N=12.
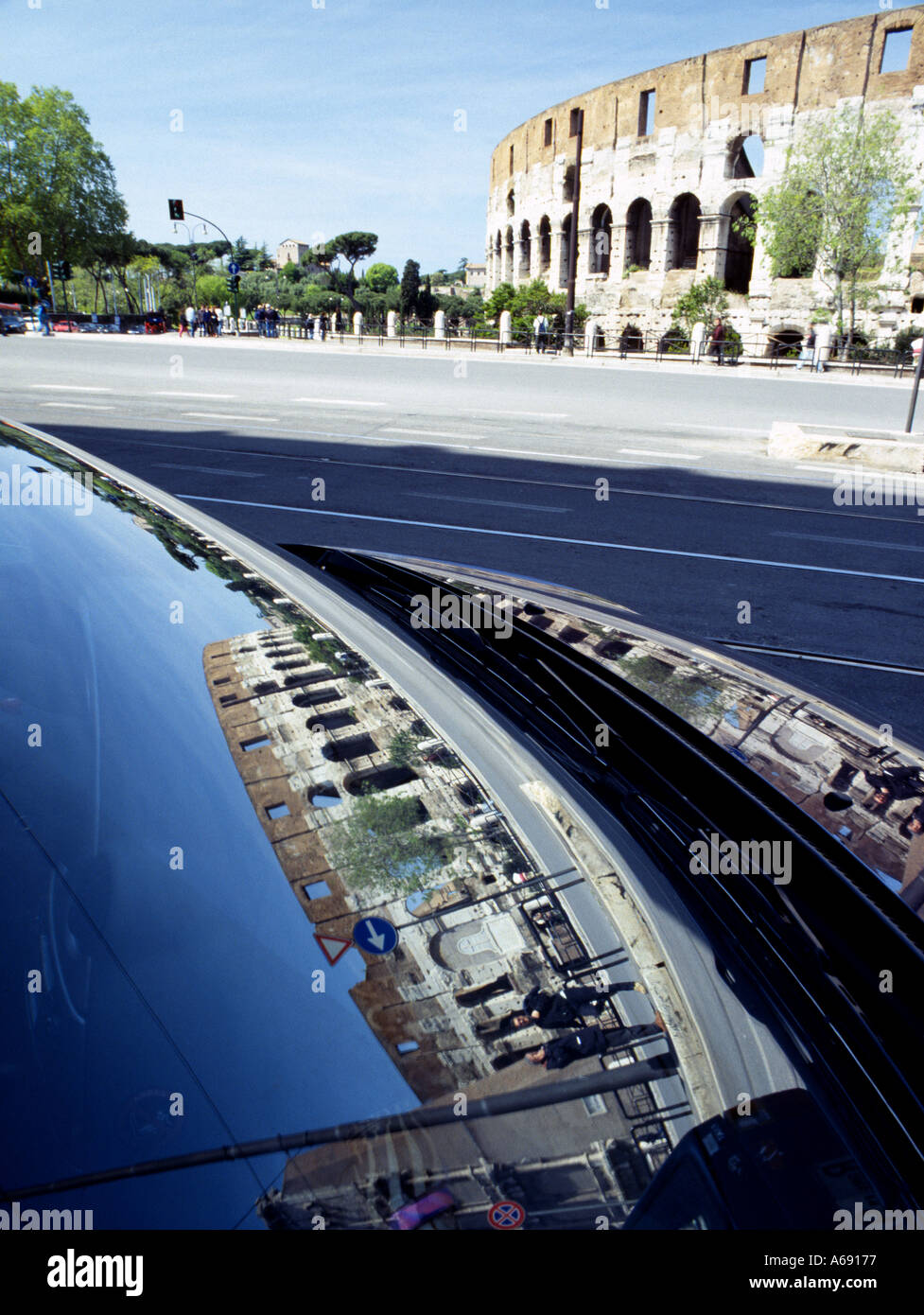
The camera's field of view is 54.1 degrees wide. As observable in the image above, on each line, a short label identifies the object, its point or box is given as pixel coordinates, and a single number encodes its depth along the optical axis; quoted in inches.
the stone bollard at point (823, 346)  1229.1
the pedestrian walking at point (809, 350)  1302.9
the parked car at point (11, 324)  1614.7
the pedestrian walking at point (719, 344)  1271.9
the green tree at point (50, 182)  2709.2
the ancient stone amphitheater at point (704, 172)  1640.0
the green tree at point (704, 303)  1824.6
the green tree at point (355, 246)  4781.0
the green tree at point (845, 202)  1568.7
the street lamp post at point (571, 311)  1407.5
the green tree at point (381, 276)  4234.3
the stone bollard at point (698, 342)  1296.8
